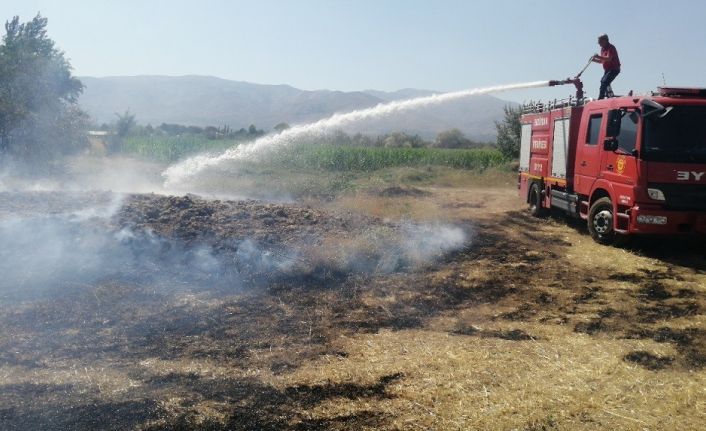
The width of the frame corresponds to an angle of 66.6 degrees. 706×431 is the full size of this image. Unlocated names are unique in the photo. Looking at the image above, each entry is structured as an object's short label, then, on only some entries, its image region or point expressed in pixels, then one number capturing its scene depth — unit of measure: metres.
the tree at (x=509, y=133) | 31.95
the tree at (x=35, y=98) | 20.67
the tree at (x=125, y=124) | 57.09
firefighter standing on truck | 12.17
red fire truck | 9.54
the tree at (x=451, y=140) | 59.15
